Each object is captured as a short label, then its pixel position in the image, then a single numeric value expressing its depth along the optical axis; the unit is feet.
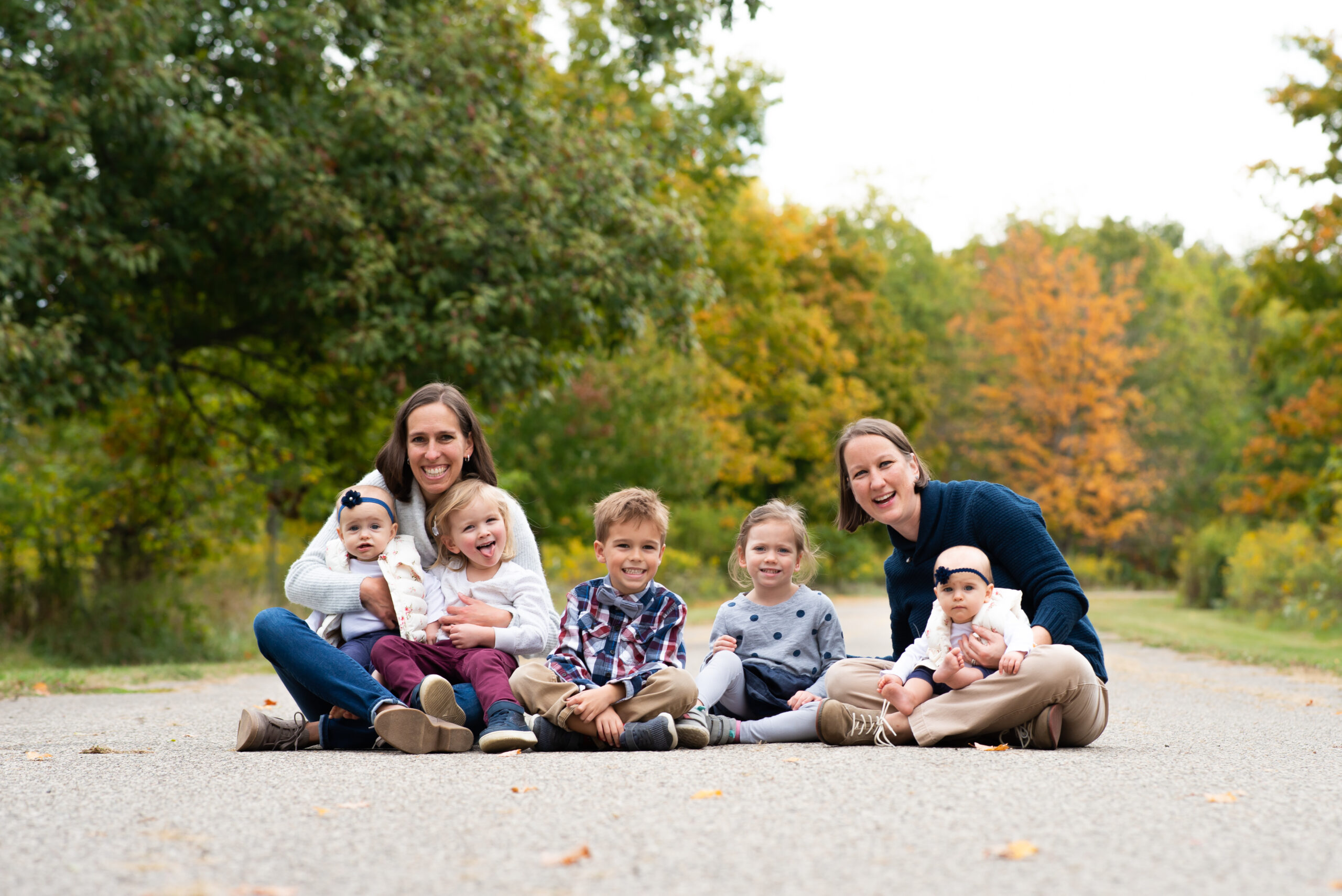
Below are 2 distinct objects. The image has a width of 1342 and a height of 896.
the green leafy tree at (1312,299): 65.77
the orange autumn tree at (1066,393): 125.08
